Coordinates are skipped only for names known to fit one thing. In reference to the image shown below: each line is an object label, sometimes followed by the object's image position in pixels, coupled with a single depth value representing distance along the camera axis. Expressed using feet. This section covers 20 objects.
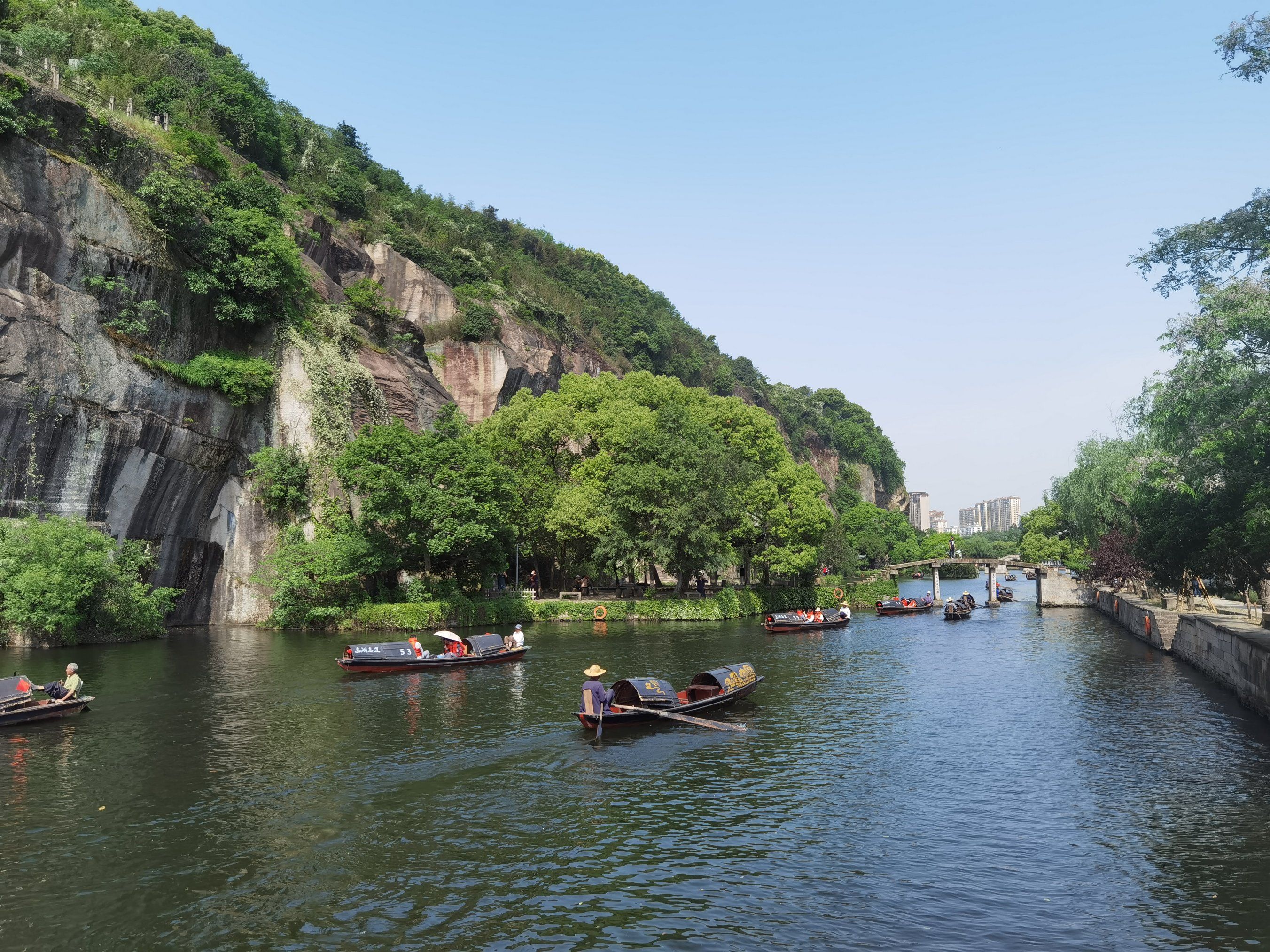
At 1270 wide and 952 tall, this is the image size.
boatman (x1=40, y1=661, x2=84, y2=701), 102.42
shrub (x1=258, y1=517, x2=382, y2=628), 196.65
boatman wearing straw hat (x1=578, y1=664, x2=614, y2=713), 95.45
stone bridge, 305.94
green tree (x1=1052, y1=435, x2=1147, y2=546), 250.37
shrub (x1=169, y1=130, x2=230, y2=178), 219.00
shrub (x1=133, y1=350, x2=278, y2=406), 196.03
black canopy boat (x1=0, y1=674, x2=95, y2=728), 97.76
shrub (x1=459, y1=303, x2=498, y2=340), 309.63
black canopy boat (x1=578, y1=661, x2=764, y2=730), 97.14
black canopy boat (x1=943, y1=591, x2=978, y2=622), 256.93
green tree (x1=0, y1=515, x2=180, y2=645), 153.07
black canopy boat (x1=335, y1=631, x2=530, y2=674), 138.10
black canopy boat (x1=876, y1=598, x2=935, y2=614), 276.00
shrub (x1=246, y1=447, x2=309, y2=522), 207.31
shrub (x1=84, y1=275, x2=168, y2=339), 182.70
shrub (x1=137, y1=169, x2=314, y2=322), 195.52
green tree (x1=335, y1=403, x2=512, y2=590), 195.42
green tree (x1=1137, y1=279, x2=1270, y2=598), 109.09
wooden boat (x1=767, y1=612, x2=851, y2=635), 210.79
